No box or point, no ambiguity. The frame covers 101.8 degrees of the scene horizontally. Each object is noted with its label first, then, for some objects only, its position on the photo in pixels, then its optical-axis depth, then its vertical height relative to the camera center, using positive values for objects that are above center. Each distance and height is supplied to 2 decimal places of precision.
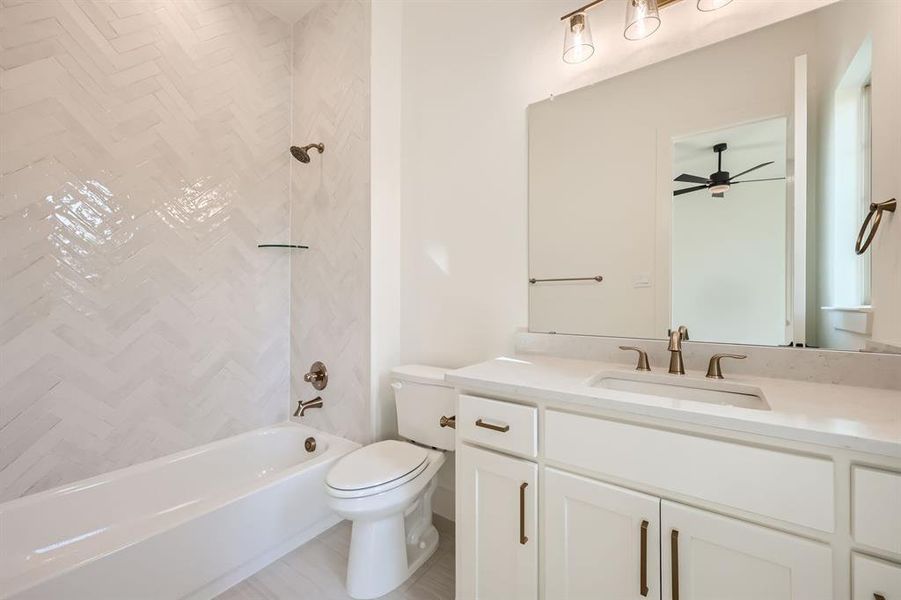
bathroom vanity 0.68 -0.43
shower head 2.09 +0.84
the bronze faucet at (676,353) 1.20 -0.18
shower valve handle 2.12 -0.45
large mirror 1.05 +0.37
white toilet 1.37 -0.73
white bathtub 1.16 -0.89
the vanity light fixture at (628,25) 1.31 +1.02
